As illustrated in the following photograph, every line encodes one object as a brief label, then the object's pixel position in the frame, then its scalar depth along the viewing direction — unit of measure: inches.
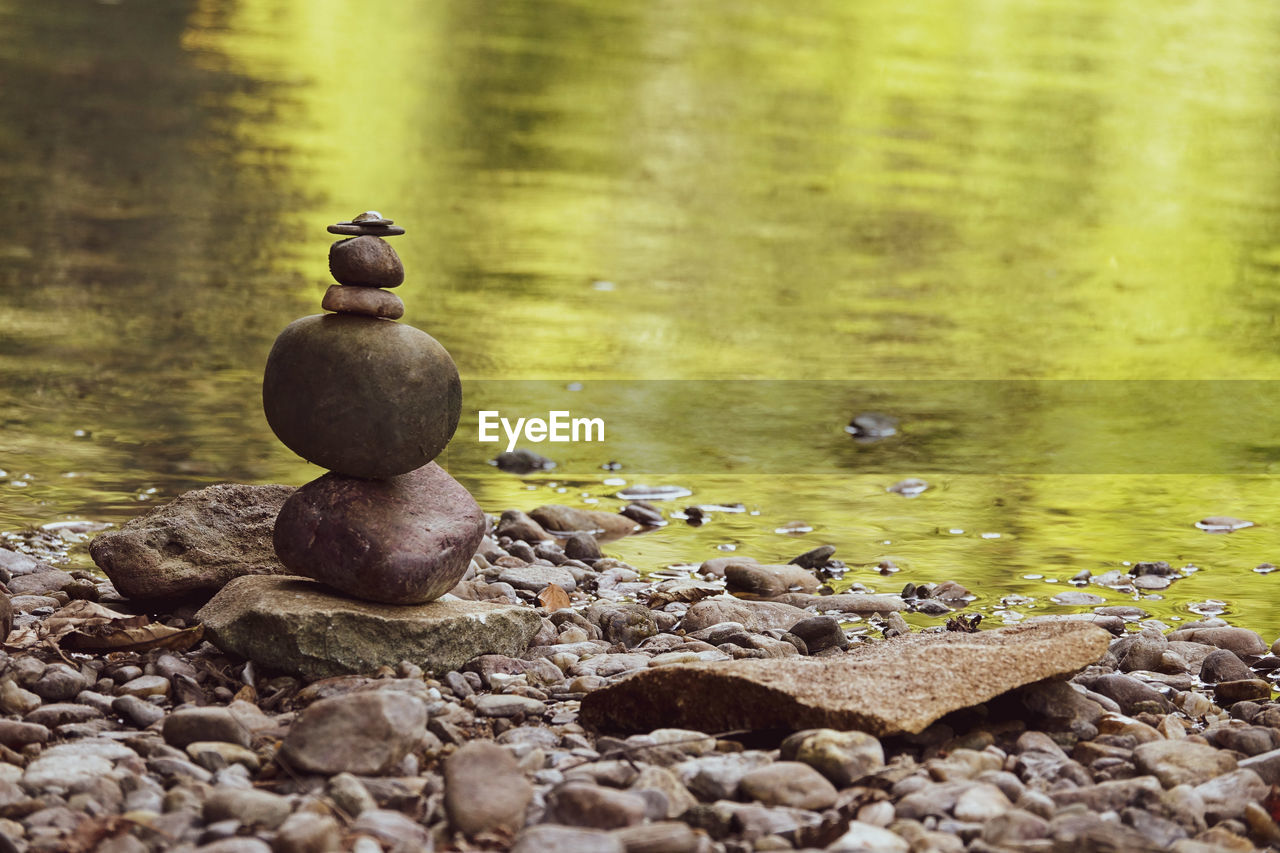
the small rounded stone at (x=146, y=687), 286.0
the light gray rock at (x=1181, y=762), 261.1
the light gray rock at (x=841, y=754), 251.1
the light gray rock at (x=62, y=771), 237.3
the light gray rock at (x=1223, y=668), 327.9
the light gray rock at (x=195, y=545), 332.5
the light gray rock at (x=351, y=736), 245.9
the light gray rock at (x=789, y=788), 242.2
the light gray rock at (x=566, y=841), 214.2
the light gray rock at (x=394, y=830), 222.7
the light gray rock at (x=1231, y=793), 249.8
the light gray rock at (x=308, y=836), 216.1
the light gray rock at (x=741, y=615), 351.9
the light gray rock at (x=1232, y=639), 349.1
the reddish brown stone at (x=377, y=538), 309.7
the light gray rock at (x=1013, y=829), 230.4
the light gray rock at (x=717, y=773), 245.8
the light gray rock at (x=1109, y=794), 248.1
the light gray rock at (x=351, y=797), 234.2
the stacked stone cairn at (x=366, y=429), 309.3
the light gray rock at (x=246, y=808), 226.7
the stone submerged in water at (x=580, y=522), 441.1
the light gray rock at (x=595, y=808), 228.7
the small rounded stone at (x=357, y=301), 314.8
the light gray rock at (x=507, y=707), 286.0
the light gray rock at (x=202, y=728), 257.8
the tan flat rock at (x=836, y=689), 266.4
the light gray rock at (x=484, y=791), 228.5
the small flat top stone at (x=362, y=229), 317.4
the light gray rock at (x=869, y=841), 224.8
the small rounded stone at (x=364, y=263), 316.2
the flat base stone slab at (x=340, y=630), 299.6
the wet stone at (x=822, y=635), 338.3
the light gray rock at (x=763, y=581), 393.4
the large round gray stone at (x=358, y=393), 309.0
